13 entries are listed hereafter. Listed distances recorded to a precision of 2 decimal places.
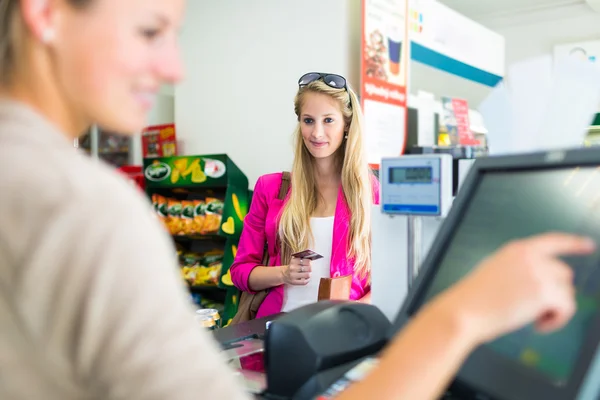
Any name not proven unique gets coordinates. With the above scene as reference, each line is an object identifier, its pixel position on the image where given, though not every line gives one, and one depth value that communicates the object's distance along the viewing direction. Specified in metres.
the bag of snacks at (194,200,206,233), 4.81
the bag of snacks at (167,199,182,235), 4.95
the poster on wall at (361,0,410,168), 4.28
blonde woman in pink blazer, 2.43
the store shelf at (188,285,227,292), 4.85
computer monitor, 0.64
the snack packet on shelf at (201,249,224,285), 4.75
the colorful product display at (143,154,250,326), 4.56
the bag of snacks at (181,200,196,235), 4.88
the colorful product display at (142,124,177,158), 5.28
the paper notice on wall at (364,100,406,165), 4.32
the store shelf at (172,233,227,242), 4.86
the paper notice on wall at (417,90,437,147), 5.01
